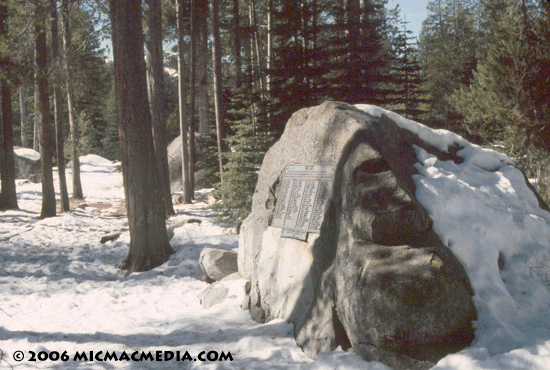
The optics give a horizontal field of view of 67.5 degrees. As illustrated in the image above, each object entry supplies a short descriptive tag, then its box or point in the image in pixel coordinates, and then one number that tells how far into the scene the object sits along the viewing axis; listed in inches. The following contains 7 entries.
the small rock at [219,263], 271.3
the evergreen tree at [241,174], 354.3
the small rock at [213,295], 233.1
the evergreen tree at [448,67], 877.8
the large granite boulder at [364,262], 135.0
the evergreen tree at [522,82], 382.0
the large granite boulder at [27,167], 922.1
